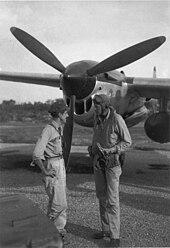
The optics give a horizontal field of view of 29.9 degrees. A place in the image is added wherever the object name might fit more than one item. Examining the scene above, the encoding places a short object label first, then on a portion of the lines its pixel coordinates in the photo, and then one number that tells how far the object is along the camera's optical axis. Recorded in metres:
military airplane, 7.27
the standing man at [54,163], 4.05
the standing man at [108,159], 4.26
